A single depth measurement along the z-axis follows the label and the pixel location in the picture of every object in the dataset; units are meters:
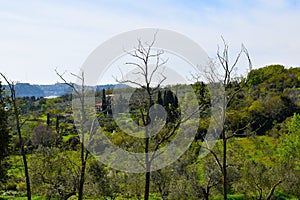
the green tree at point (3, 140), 23.10
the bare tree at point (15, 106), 16.92
